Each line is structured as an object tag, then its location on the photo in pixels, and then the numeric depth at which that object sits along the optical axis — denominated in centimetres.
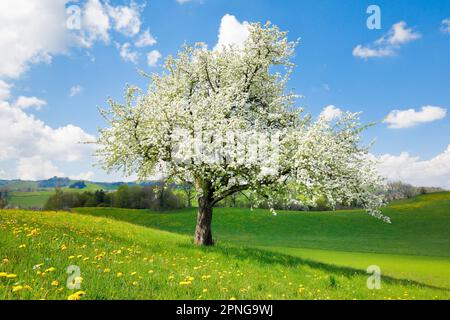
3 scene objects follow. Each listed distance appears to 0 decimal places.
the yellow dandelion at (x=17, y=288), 643
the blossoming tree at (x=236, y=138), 1922
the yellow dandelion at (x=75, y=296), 639
